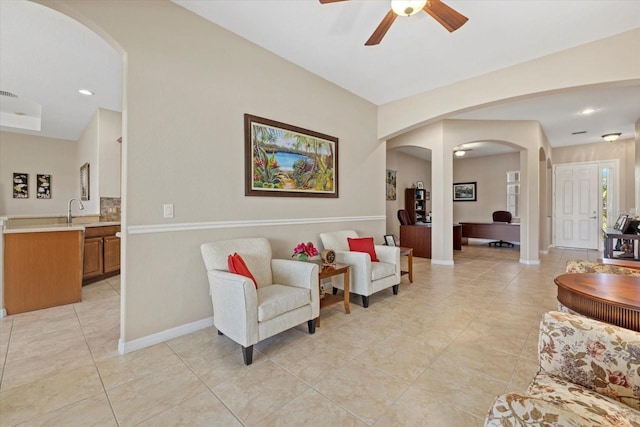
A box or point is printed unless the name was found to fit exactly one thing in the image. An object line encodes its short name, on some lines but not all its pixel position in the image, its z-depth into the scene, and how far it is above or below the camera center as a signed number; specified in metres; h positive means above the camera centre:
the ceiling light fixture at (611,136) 6.01 +1.67
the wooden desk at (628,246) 3.44 -0.45
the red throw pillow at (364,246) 3.64 -0.46
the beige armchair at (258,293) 2.03 -0.70
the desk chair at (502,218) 7.87 -0.17
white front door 6.88 +0.18
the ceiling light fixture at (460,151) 7.51 +1.66
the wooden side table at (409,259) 3.98 -0.70
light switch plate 2.44 +0.01
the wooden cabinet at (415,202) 8.16 +0.28
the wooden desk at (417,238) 6.11 -0.62
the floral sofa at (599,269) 2.23 -0.47
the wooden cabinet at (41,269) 2.99 -0.68
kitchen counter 2.97 -0.21
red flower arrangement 2.94 -0.44
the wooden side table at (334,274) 2.82 -0.72
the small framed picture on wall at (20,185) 6.00 +0.55
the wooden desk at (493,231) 7.25 -0.52
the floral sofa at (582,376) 0.87 -0.65
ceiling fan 2.01 +1.52
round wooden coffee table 1.45 -0.48
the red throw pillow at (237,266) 2.29 -0.46
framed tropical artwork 3.04 +0.63
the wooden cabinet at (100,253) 4.16 -0.68
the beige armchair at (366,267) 3.17 -0.67
